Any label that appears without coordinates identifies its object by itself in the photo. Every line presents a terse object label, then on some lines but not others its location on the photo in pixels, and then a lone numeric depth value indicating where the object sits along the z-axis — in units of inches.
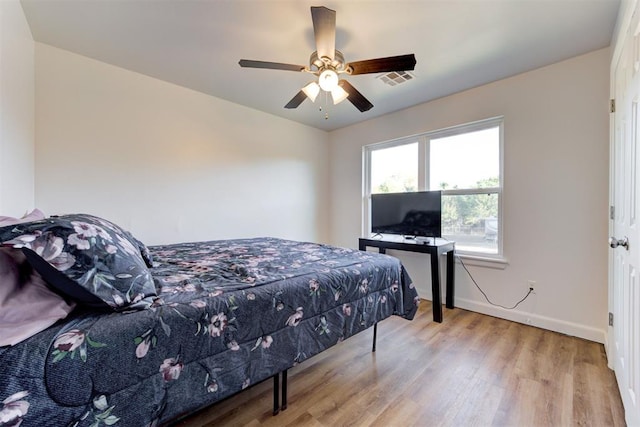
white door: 50.9
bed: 30.2
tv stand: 108.5
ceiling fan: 66.4
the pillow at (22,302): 30.2
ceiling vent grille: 105.6
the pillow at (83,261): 31.6
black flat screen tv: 119.3
